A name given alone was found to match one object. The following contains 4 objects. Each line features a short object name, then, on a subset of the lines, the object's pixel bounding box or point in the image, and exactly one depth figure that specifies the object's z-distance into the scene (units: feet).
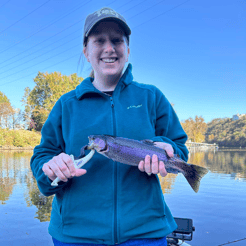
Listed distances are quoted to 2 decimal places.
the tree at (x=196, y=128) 333.25
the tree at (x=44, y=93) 174.29
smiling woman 5.64
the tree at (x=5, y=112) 190.70
